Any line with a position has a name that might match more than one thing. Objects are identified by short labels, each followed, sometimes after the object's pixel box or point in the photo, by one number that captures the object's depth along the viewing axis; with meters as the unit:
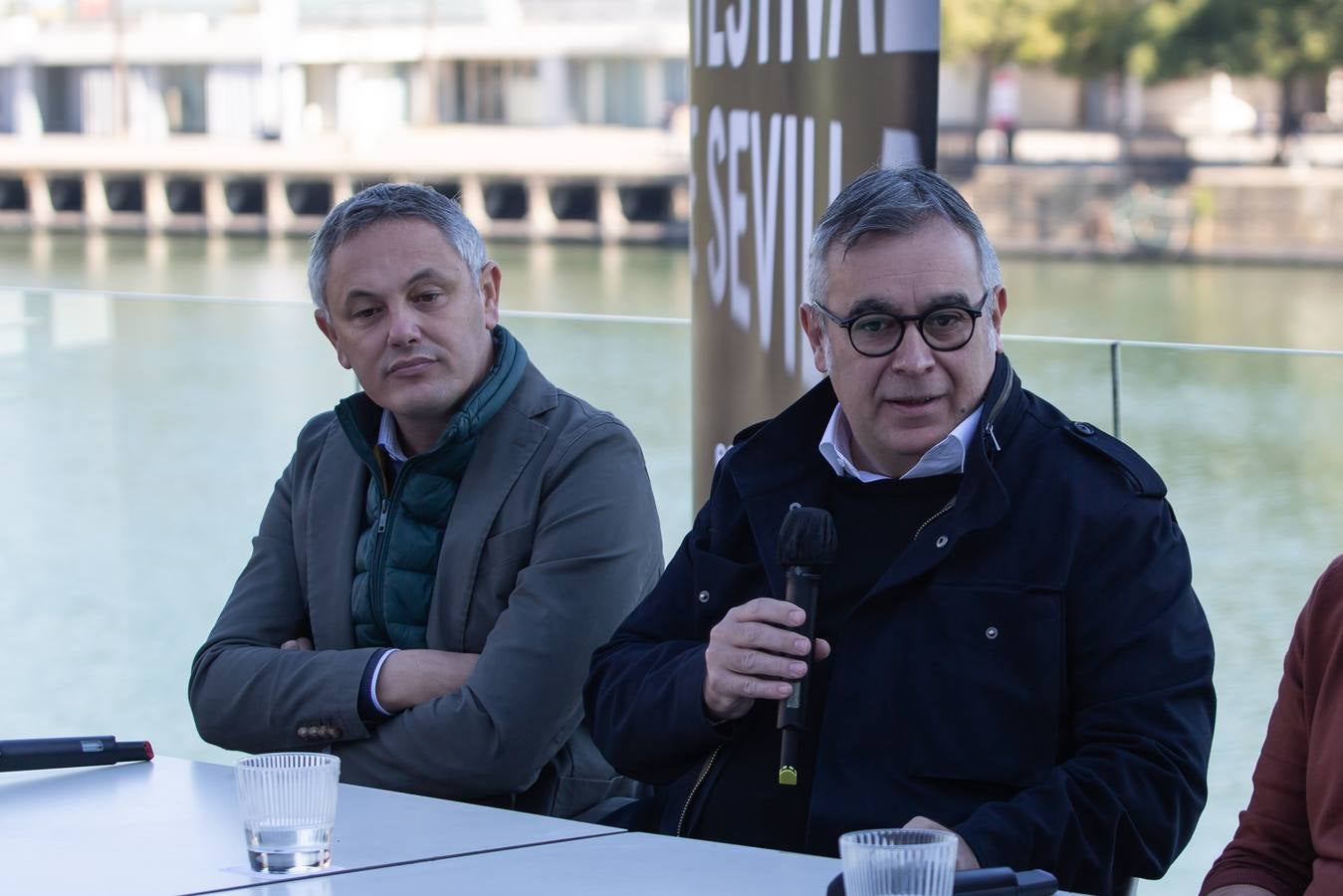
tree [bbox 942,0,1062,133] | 65.93
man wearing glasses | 3.55
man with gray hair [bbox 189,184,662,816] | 4.47
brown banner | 5.33
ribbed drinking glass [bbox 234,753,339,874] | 3.02
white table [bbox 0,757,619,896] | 3.06
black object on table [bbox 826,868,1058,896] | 2.57
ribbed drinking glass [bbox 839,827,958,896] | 2.49
